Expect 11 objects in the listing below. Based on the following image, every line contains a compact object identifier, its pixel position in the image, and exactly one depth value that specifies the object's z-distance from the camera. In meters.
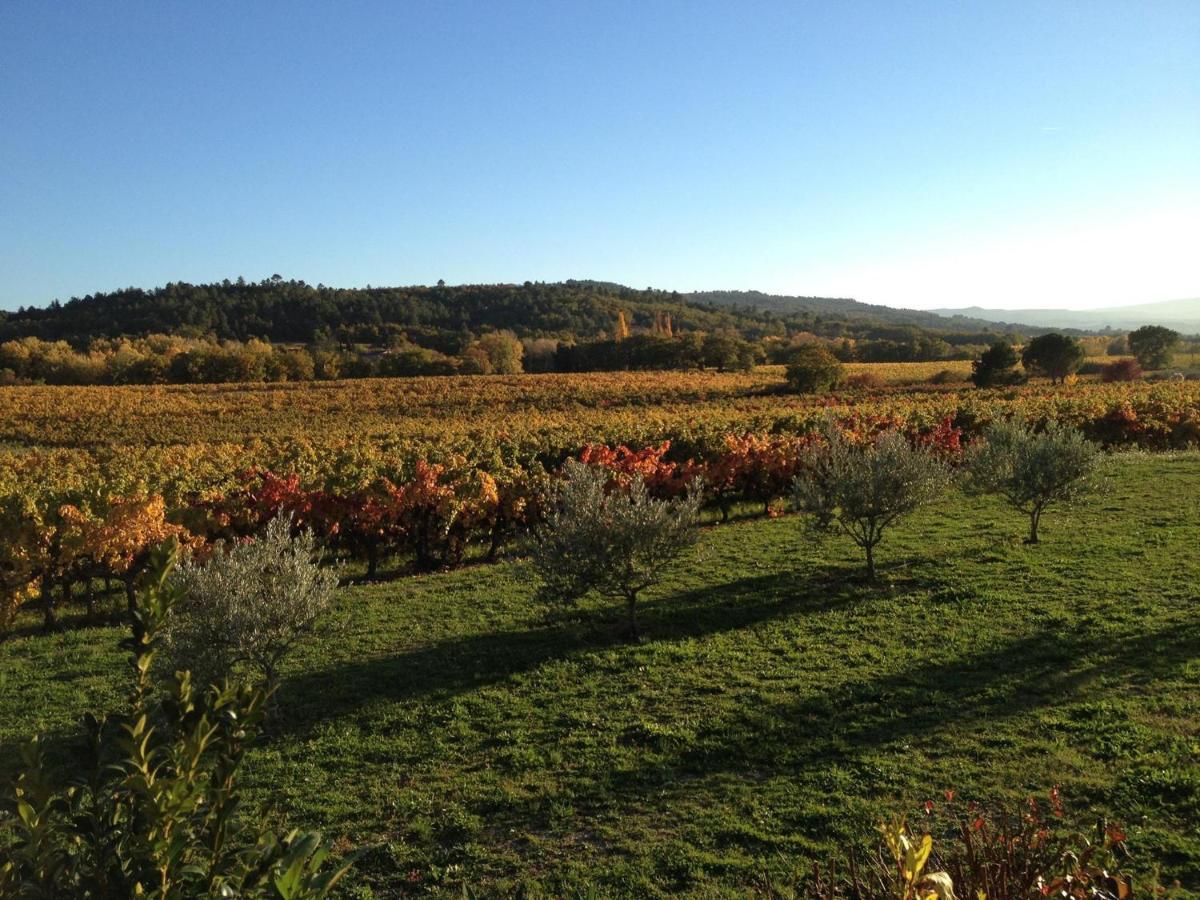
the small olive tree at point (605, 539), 12.53
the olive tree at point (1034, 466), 16.92
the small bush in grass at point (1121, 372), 72.31
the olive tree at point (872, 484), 14.62
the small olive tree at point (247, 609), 9.33
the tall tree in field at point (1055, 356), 69.19
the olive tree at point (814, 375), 64.75
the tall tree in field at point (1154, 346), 85.06
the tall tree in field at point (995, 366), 66.12
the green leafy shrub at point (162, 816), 2.06
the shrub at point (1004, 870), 2.58
